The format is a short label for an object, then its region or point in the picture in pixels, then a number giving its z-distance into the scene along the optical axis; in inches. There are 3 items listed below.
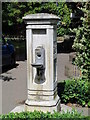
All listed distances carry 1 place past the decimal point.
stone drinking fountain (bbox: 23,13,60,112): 147.7
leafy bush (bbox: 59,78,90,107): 187.4
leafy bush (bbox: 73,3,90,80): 227.5
